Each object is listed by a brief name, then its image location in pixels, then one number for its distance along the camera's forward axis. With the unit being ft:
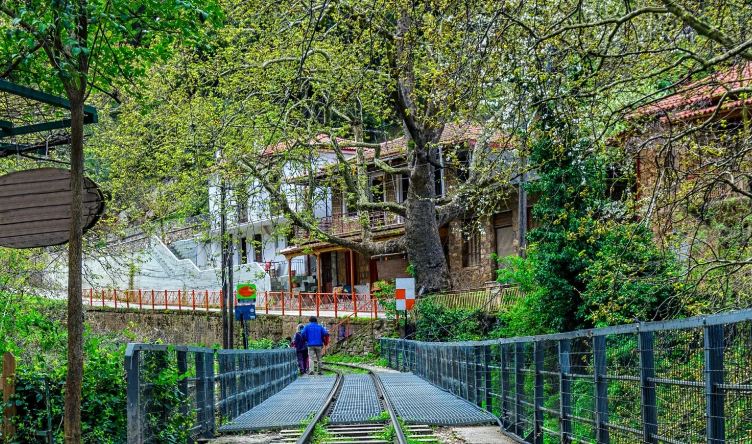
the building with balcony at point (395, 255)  125.49
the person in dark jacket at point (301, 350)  91.09
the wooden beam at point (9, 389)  26.99
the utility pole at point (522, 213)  92.73
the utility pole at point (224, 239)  84.33
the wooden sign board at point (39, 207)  25.54
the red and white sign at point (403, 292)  98.43
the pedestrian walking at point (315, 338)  86.58
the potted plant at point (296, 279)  170.91
